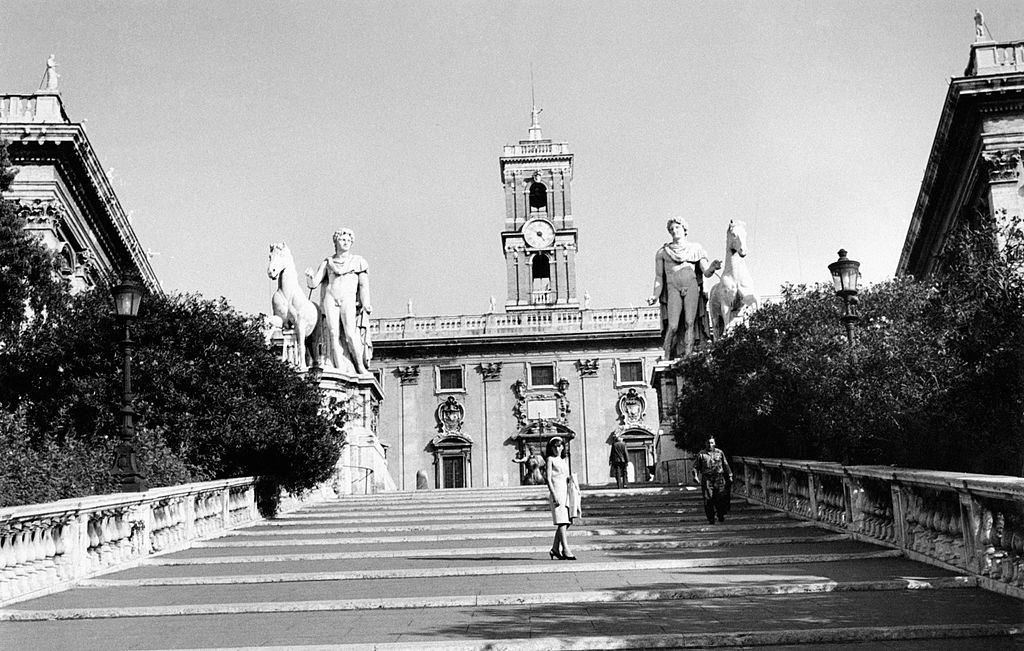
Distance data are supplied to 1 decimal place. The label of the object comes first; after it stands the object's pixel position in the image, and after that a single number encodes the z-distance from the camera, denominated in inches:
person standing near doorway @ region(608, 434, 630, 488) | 1116.0
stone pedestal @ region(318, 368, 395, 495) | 1019.9
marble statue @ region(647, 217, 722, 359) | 1114.7
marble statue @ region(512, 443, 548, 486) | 1637.4
